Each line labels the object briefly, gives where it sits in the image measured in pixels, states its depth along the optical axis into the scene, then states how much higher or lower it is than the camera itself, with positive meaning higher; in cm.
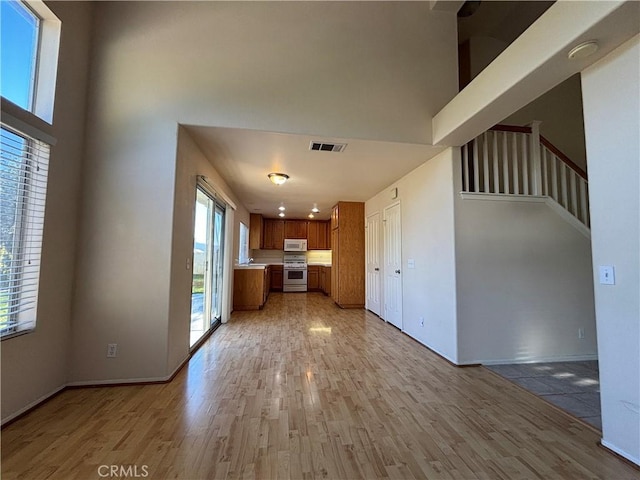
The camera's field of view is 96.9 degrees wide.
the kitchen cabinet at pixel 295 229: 923 +93
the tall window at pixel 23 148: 187 +74
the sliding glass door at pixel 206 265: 364 -13
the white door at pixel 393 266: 452 -12
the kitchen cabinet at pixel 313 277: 911 -63
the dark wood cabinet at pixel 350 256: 628 +4
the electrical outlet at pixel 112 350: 249 -83
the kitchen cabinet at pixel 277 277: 903 -64
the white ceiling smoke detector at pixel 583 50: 165 +125
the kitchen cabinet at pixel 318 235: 934 +74
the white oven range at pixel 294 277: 888 -62
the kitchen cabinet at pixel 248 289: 604 -69
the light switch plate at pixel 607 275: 170 -8
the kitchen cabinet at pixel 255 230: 866 +82
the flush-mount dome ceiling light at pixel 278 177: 419 +119
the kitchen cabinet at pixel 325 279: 832 -66
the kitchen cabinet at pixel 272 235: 916 +71
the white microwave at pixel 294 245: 909 +39
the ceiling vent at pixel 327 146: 314 +126
